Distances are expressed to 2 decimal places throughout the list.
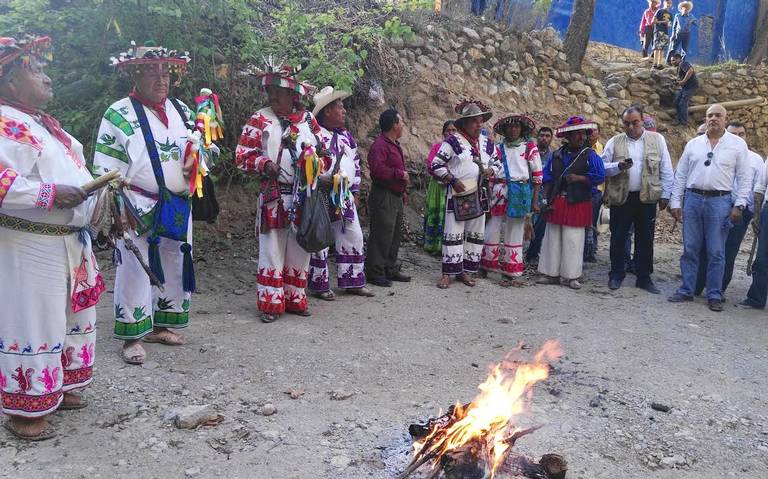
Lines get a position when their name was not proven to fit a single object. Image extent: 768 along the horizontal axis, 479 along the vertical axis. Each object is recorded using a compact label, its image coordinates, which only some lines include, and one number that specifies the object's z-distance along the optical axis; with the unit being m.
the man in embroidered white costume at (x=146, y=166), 4.00
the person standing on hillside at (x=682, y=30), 14.41
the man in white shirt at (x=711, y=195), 6.48
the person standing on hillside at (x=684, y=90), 13.53
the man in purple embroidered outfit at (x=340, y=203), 5.80
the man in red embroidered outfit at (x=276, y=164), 5.09
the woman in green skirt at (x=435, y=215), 7.73
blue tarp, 16.09
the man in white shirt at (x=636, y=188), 7.00
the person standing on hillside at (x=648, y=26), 15.22
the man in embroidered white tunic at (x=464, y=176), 6.74
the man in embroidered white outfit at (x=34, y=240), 3.01
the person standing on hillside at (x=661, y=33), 14.63
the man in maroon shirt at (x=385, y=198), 6.59
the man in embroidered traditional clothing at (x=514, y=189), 7.20
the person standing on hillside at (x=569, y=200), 6.95
